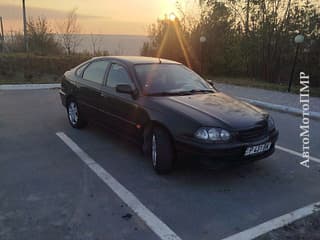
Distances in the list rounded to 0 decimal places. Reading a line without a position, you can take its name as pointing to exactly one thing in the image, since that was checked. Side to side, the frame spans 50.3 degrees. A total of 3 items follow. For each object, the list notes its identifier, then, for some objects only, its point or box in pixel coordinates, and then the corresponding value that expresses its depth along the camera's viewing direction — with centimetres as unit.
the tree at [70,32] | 1672
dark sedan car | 377
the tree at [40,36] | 1576
